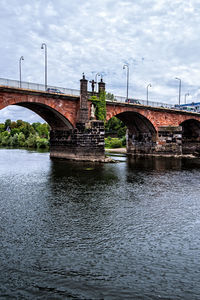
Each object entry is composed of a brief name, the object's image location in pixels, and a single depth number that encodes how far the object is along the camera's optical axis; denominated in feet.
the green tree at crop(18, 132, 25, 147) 295.60
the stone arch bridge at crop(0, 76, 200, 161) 121.39
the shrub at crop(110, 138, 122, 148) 259.39
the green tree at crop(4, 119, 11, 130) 500.62
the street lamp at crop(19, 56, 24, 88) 127.08
